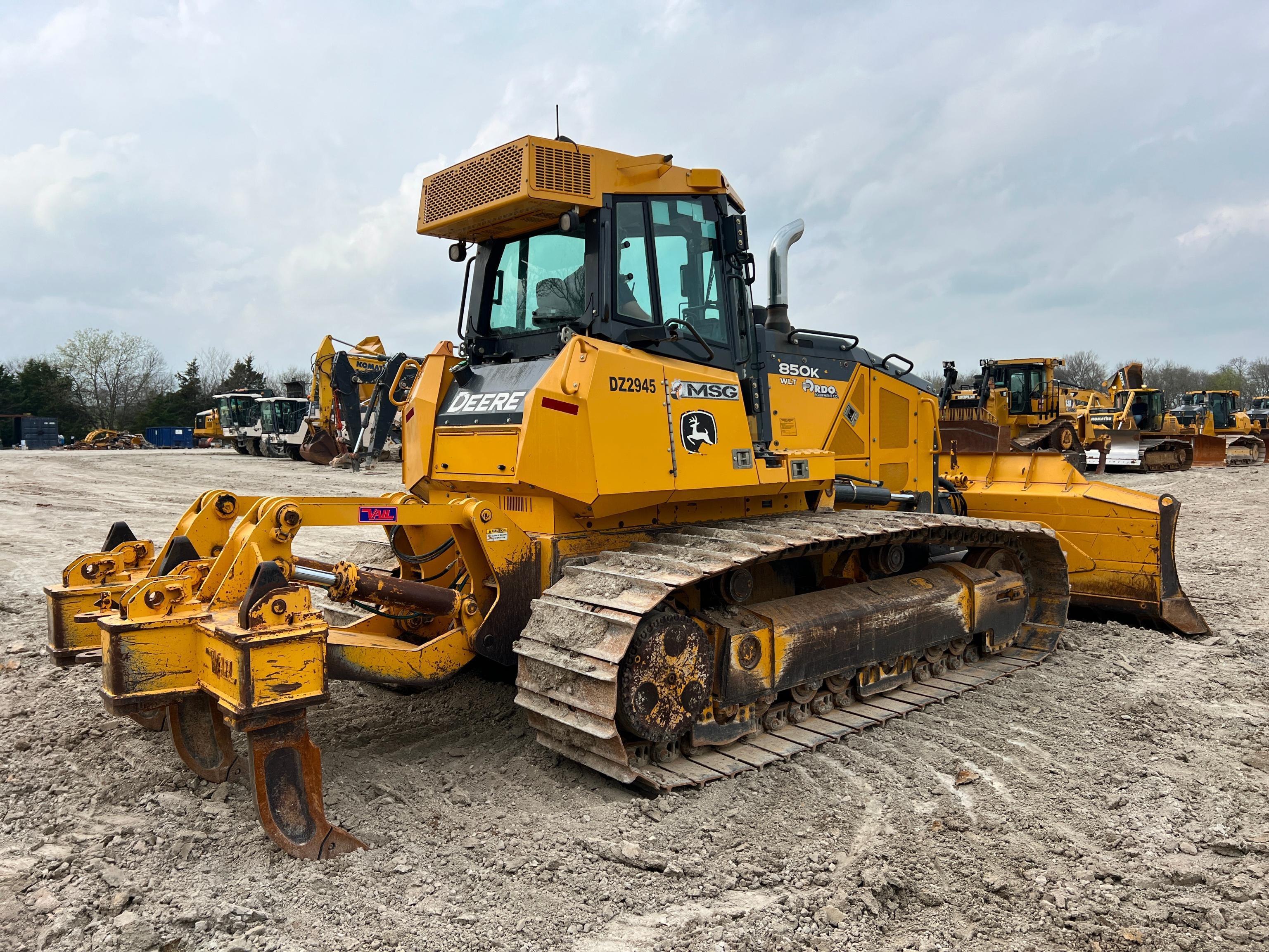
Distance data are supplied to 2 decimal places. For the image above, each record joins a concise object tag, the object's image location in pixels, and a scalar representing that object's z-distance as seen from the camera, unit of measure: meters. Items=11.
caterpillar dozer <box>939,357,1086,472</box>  23.83
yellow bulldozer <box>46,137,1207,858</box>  3.65
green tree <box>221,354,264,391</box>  72.62
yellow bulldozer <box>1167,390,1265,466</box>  30.69
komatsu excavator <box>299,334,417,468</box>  25.52
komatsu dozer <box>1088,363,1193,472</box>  26.78
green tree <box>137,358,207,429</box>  61.47
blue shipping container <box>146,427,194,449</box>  57.06
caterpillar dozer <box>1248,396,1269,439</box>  34.78
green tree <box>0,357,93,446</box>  55.34
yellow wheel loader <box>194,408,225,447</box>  51.19
